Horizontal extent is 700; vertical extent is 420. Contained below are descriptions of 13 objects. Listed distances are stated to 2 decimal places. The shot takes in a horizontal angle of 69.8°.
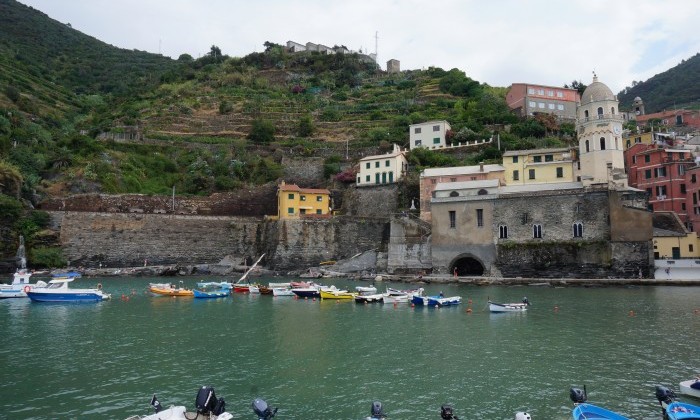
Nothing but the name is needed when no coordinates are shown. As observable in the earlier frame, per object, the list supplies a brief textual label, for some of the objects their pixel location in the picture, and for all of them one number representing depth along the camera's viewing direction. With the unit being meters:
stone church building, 36.84
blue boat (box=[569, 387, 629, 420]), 9.67
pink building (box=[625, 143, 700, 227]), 45.56
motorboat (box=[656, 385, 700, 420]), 9.62
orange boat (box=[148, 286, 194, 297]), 32.03
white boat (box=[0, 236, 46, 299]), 30.08
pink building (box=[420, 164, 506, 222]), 46.03
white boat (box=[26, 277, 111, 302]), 28.81
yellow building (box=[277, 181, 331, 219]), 49.94
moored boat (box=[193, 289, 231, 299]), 31.17
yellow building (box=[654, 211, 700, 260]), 38.78
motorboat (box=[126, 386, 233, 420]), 9.41
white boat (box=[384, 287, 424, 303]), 28.98
